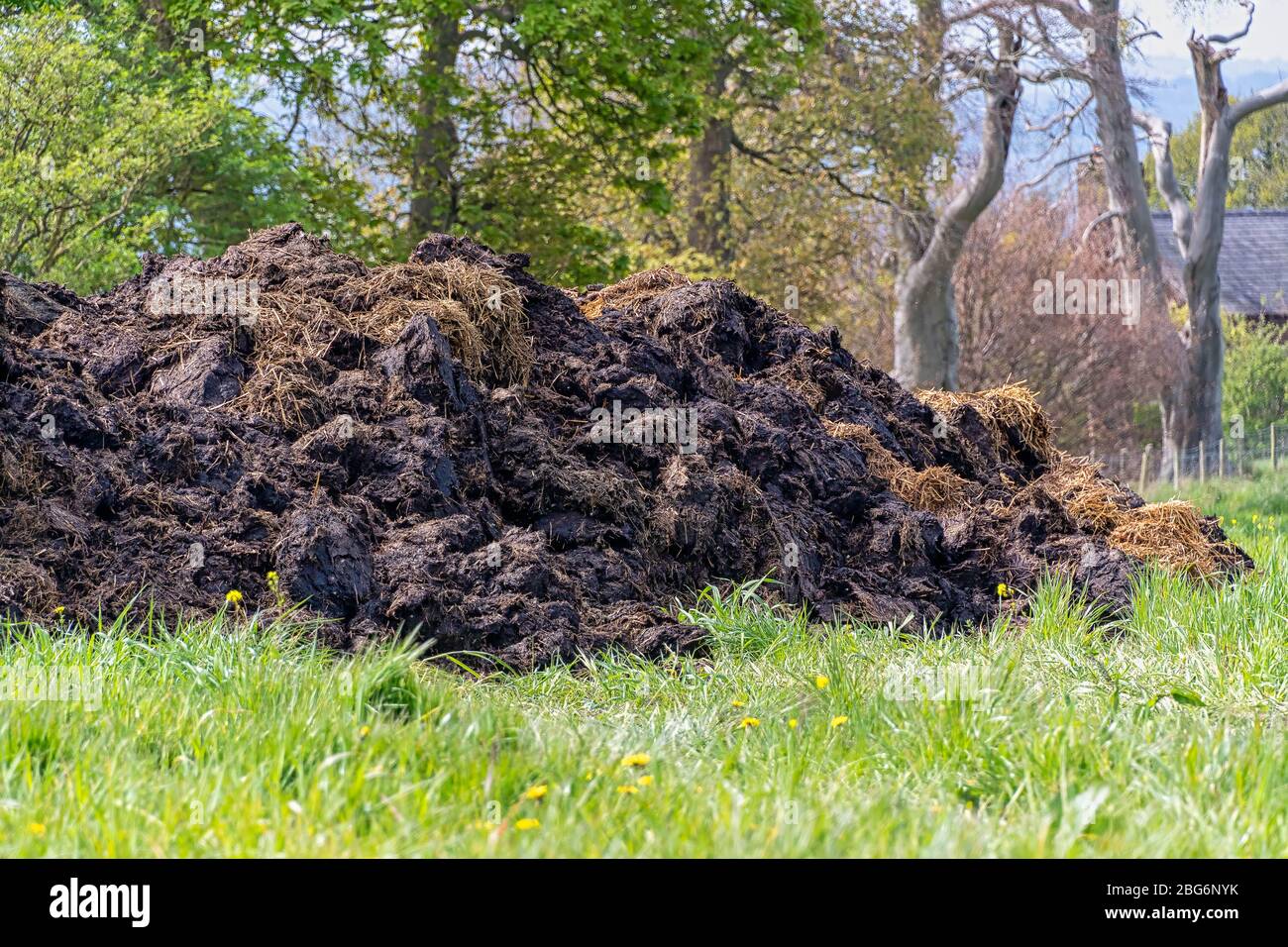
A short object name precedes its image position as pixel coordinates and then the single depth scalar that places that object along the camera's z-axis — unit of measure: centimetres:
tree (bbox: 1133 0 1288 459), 2119
